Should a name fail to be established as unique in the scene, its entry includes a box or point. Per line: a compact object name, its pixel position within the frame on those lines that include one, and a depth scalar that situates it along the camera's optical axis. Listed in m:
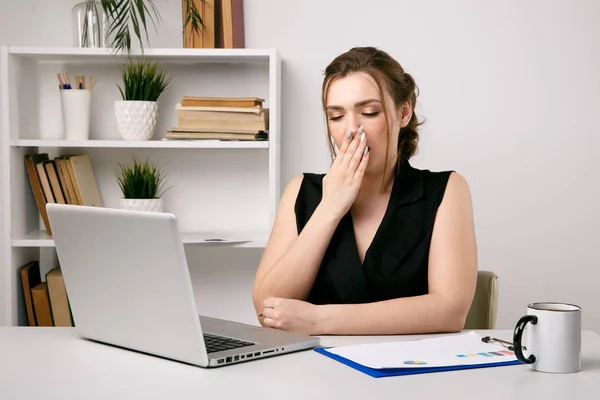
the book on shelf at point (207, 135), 2.85
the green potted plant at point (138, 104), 2.88
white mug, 1.23
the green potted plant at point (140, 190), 2.89
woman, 1.85
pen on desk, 1.39
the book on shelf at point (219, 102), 2.84
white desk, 1.12
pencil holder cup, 2.93
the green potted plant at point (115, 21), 2.77
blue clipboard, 1.22
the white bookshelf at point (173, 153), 2.99
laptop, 1.23
